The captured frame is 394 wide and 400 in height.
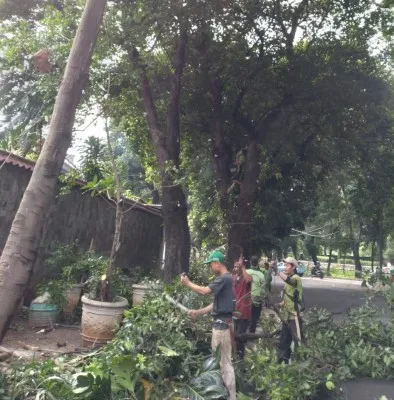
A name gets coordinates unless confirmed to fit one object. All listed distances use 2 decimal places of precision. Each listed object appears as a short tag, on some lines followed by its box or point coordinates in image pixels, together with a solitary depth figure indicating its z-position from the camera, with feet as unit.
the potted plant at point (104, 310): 25.59
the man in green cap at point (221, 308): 18.45
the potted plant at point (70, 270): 32.14
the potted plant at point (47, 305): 30.31
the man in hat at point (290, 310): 22.59
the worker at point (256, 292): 28.68
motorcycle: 127.13
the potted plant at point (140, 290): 31.87
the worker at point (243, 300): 27.20
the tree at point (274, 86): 44.73
